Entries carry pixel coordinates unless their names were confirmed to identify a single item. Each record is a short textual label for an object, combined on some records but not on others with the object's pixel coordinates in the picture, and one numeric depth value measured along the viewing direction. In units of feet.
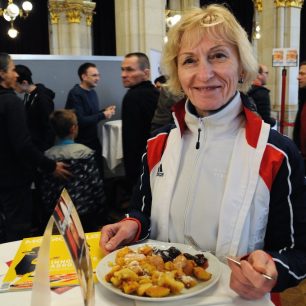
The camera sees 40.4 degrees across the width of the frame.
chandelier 29.89
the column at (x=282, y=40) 30.73
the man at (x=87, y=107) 14.37
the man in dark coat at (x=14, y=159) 9.05
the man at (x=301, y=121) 13.71
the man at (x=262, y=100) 13.64
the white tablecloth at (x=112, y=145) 16.16
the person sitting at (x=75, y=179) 10.52
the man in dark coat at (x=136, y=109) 11.32
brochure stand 2.81
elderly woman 3.96
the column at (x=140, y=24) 22.15
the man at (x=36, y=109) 12.41
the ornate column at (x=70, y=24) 36.01
